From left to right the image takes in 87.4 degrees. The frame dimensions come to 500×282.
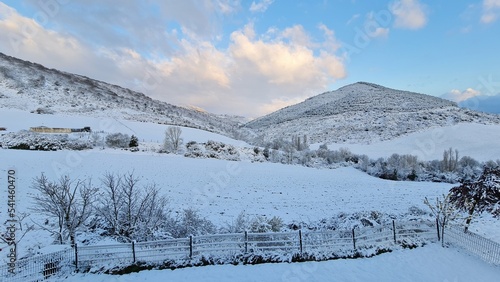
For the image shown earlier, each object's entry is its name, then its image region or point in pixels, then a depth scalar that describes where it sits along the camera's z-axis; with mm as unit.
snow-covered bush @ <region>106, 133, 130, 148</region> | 49281
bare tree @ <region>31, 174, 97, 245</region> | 13164
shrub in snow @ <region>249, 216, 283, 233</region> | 15423
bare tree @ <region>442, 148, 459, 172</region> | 62681
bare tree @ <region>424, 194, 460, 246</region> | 15828
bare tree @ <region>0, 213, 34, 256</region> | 10480
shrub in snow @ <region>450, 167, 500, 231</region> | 14977
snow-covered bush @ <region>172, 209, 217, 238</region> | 15312
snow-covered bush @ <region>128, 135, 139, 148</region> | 51175
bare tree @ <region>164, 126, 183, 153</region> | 55134
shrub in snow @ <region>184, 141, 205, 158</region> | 52178
